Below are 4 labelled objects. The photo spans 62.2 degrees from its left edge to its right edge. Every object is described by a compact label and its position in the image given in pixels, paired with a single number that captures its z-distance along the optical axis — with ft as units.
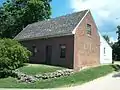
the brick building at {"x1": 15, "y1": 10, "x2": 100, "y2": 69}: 35.16
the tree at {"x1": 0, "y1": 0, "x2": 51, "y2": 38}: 59.44
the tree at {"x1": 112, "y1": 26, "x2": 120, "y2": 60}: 72.71
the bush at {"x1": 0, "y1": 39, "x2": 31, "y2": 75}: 32.27
